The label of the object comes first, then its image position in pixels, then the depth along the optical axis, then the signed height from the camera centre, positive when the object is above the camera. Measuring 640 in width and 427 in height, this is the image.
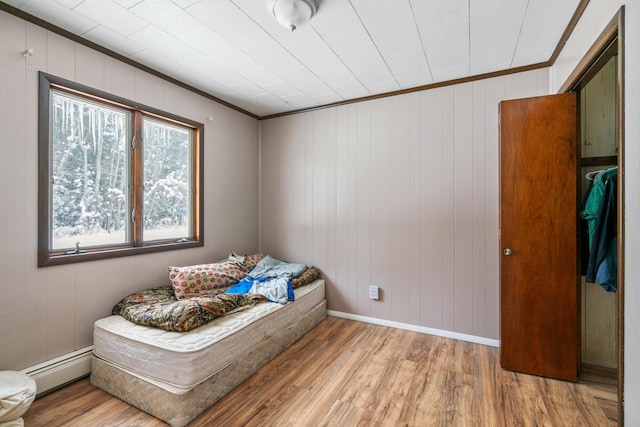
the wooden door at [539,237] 2.03 -0.18
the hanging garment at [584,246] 2.08 -0.25
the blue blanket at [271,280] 2.64 -0.68
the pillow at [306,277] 2.99 -0.72
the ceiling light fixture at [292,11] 1.67 +1.22
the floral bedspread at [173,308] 1.92 -0.70
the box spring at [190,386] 1.67 -1.09
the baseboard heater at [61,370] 1.87 -1.07
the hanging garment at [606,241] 1.75 -0.18
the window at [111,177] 2.01 +0.30
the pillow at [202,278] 2.44 -0.60
